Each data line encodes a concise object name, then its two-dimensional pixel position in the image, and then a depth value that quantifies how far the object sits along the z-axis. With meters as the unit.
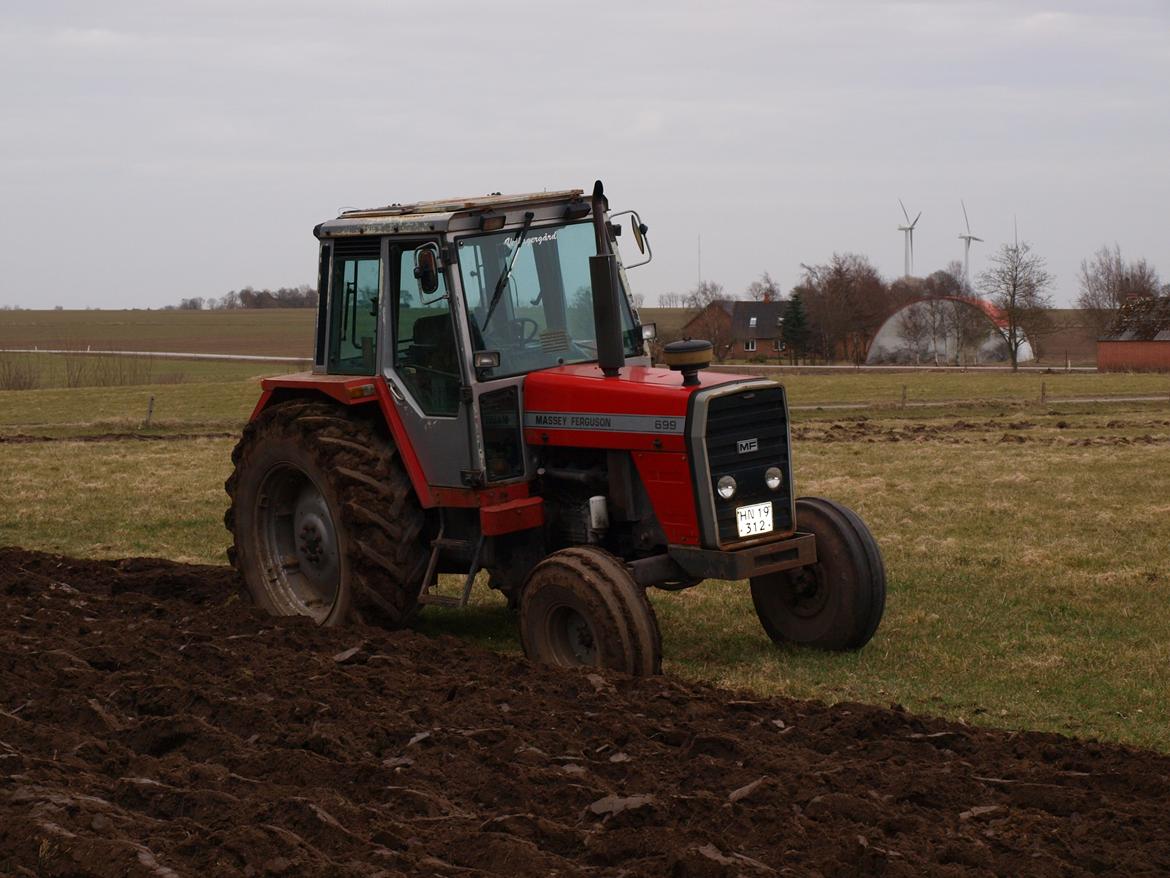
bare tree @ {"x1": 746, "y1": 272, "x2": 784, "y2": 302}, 109.12
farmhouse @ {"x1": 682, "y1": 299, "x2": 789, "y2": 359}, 98.04
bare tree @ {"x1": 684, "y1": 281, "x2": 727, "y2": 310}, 102.06
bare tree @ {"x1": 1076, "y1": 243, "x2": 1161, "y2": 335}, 107.81
